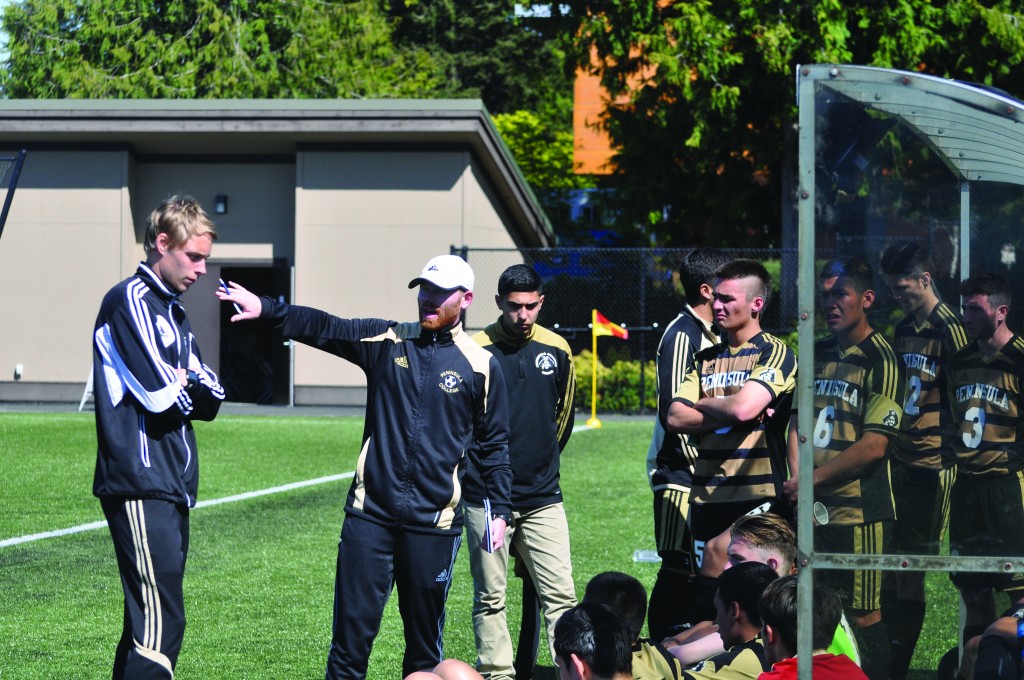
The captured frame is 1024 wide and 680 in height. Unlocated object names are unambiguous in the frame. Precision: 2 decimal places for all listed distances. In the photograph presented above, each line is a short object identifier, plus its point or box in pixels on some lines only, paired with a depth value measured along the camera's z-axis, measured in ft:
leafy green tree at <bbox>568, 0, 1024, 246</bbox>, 167.94
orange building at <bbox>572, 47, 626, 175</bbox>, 298.76
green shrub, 146.92
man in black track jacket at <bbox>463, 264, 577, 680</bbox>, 37.83
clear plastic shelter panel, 21.25
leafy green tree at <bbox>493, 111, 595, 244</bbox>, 245.04
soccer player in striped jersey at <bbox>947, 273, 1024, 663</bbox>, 22.02
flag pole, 127.48
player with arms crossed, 31.55
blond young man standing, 26.45
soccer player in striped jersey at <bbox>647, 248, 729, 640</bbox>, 34.47
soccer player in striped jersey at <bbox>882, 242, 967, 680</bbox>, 21.72
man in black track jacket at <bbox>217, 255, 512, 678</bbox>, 29.91
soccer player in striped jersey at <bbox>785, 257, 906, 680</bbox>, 21.44
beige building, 152.97
